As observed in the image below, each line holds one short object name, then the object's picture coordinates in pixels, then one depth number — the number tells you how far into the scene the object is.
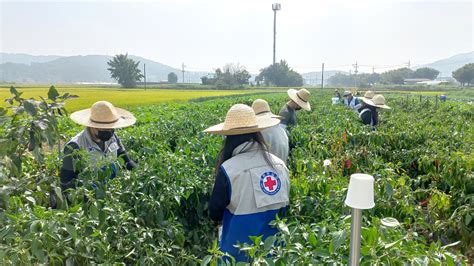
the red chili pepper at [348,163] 3.76
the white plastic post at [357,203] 1.08
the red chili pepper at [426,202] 3.02
